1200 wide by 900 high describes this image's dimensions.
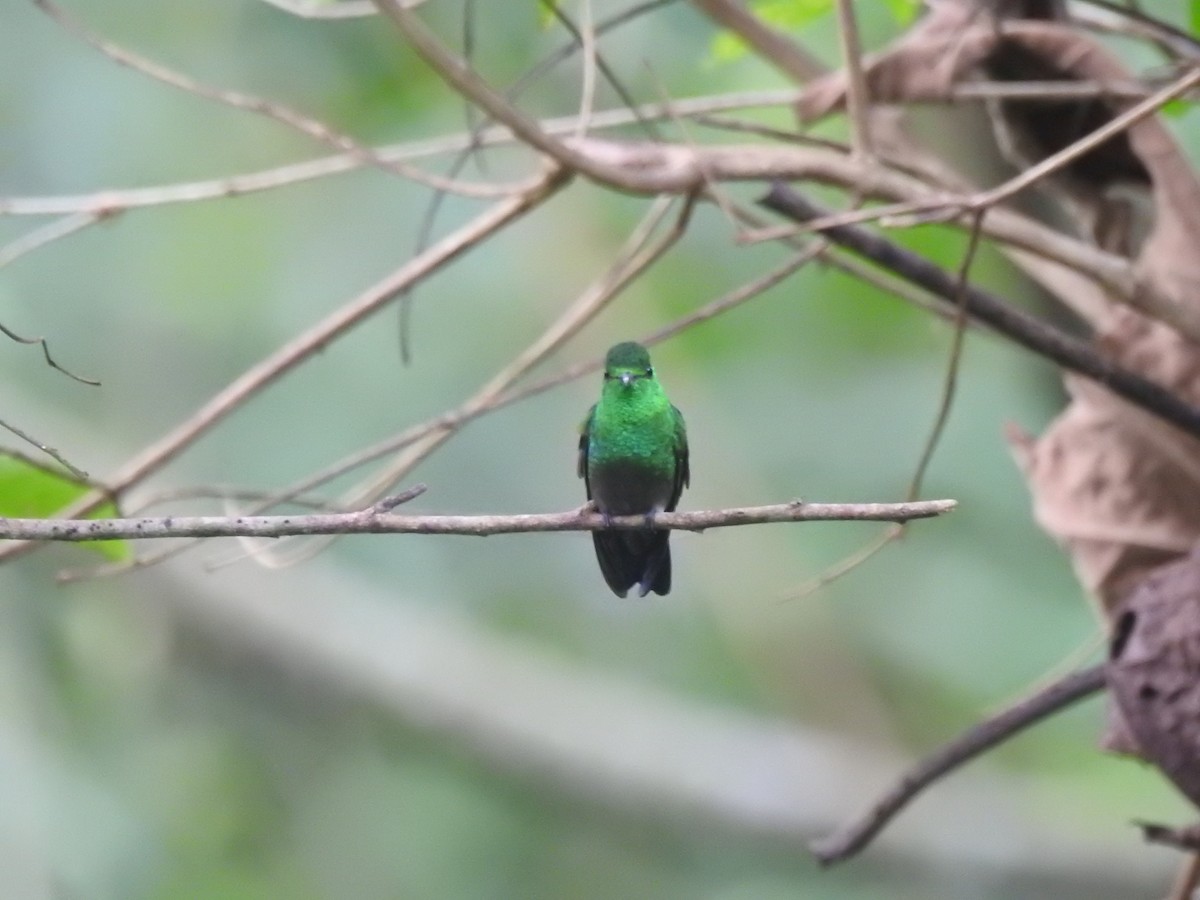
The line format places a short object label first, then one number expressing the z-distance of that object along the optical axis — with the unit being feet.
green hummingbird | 16.80
